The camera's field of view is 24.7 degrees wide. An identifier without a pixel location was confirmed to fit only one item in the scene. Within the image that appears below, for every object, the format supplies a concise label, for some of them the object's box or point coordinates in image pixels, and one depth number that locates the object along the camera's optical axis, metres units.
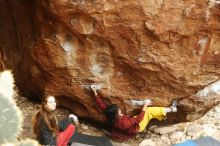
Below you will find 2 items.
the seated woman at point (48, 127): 4.96
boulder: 5.25
